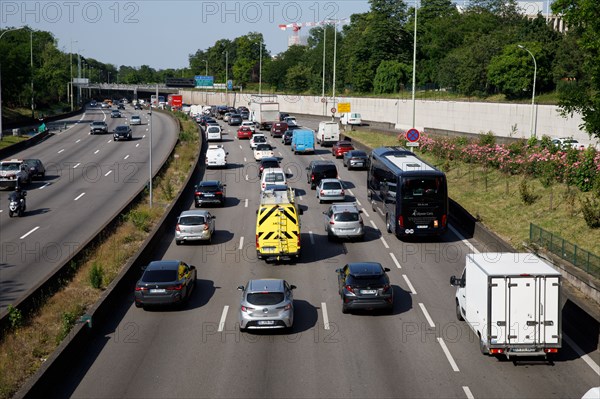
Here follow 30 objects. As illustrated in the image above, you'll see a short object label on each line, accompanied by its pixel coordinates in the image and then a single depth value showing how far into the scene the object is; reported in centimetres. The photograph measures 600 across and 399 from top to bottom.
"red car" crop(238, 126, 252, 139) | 8131
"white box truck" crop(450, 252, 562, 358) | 1897
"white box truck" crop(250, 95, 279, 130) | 8956
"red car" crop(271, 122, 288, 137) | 8319
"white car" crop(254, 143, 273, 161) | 6181
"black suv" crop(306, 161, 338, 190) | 4997
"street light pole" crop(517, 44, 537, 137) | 6304
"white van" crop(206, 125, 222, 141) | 7881
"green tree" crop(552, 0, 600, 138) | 3102
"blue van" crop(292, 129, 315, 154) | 6681
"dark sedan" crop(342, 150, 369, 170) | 5838
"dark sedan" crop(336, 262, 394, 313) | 2372
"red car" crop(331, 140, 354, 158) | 6412
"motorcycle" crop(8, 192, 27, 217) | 4178
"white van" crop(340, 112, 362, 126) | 9200
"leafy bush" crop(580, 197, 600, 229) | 3225
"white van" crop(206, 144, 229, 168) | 5972
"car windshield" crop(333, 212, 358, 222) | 3497
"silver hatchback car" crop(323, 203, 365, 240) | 3478
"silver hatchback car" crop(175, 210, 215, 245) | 3434
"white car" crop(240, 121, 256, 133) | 8188
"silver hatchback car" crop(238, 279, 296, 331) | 2189
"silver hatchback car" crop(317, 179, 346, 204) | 4478
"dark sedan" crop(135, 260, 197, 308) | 2431
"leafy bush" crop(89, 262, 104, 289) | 2616
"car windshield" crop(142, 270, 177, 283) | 2465
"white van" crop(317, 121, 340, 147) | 7231
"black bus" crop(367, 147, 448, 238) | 3372
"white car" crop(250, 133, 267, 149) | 6975
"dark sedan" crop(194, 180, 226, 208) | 4394
